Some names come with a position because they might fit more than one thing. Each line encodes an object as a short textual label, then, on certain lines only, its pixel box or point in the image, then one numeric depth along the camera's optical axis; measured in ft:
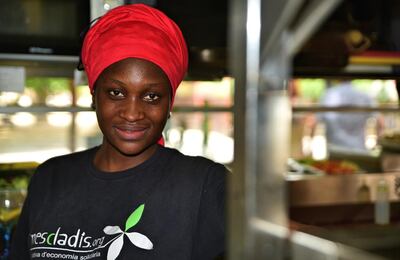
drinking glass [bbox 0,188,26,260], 7.34
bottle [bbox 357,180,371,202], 9.72
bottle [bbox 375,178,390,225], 9.70
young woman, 4.72
